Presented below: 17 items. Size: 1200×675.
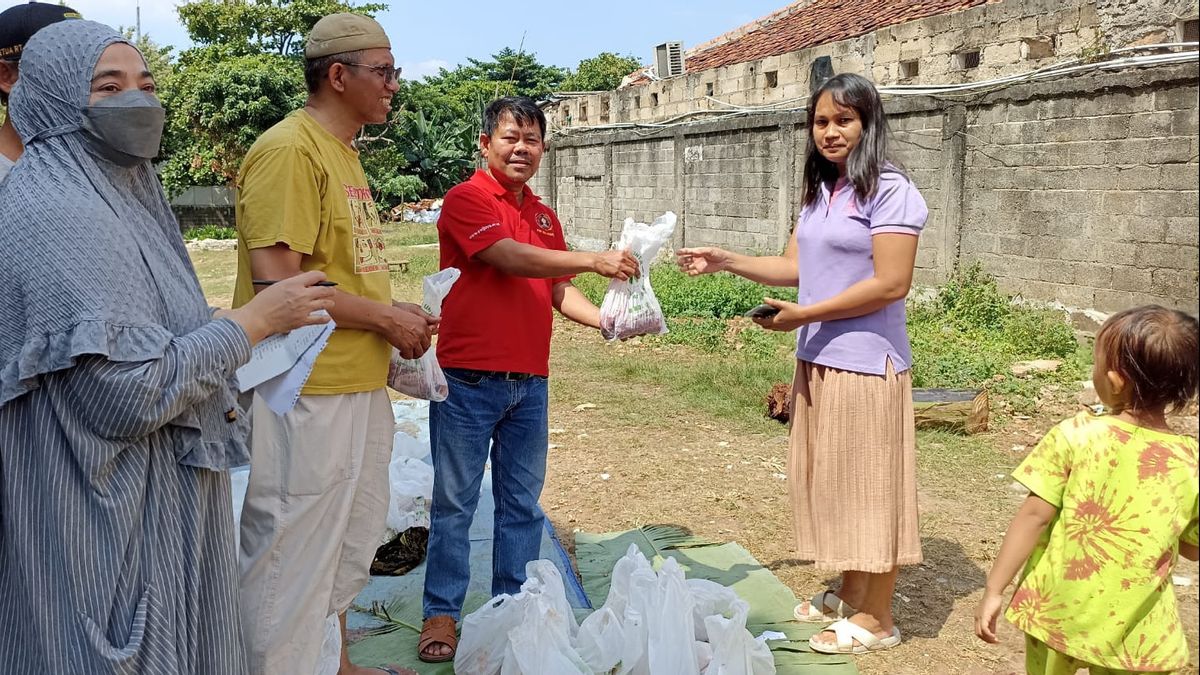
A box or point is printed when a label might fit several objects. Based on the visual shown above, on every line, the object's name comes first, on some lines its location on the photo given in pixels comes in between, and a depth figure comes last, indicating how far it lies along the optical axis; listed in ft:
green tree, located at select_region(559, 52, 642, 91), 135.54
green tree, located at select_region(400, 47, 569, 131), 123.65
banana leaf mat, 10.34
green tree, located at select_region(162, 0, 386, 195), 75.41
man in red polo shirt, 9.89
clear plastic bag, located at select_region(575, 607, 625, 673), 8.55
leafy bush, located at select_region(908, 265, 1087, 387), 22.88
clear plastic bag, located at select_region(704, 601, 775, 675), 8.49
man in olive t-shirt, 7.54
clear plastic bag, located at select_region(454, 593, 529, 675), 9.07
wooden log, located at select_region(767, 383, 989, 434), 19.30
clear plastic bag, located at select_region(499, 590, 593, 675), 8.23
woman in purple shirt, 9.78
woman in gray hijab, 5.30
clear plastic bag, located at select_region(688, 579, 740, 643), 9.33
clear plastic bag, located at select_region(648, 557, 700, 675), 8.40
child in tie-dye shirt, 6.37
